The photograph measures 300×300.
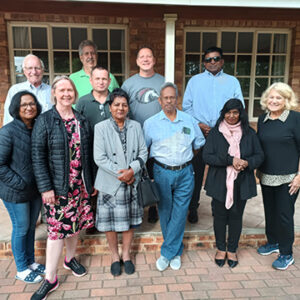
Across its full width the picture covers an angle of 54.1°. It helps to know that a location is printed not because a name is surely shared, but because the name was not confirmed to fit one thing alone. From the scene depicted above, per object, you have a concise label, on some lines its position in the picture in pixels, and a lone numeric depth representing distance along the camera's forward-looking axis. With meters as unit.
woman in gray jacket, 2.47
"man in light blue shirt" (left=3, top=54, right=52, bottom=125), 2.89
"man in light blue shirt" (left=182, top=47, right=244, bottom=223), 3.16
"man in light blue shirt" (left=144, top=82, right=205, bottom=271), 2.67
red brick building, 5.04
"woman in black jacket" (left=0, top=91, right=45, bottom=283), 2.28
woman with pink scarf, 2.61
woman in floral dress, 2.26
